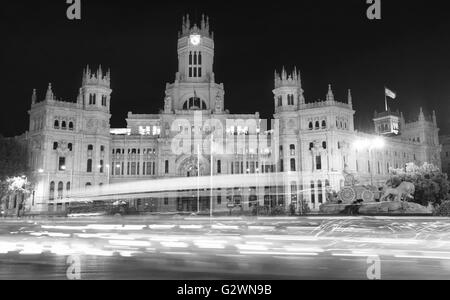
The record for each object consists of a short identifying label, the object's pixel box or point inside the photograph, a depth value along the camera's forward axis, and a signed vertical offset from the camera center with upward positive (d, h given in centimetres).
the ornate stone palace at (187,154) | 8919 +1237
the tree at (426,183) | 6309 +304
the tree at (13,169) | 7284 +681
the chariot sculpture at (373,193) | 5331 +143
